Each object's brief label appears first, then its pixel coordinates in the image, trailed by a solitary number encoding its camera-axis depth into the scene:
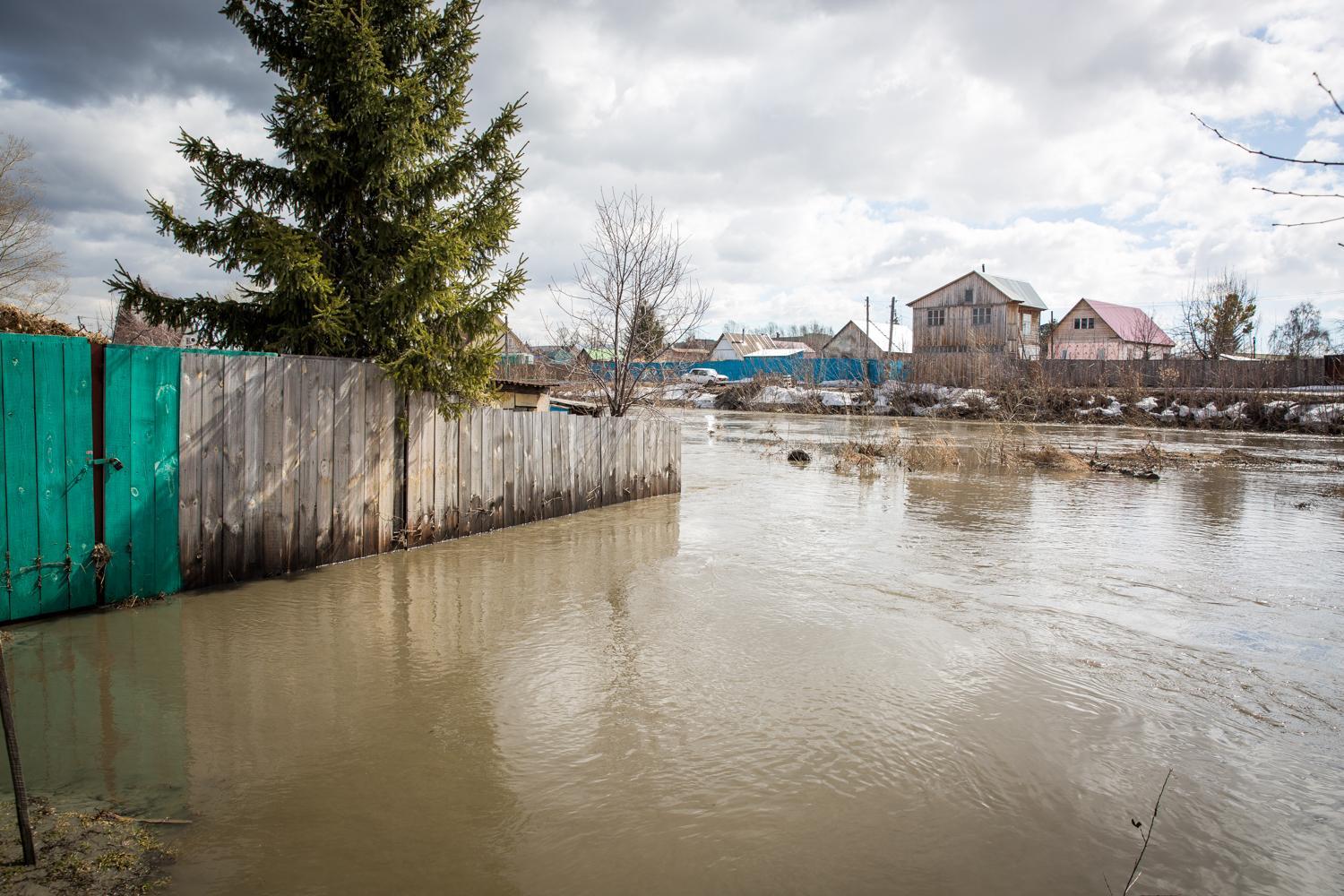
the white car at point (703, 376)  57.43
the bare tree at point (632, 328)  14.38
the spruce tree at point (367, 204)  7.34
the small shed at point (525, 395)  13.54
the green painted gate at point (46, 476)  5.19
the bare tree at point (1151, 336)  62.25
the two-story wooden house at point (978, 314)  55.28
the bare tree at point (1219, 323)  50.03
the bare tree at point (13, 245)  24.00
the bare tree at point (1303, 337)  53.69
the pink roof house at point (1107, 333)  60.37
